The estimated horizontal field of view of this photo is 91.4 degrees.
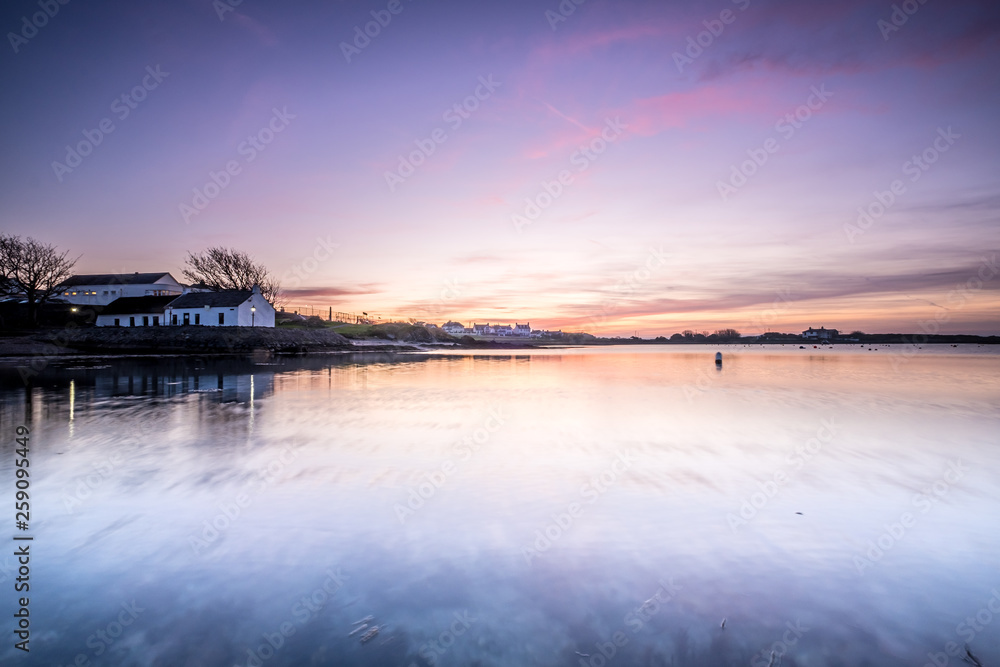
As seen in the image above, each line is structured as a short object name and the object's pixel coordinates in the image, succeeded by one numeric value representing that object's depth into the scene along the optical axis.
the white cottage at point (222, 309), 64.62
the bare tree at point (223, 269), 84.88
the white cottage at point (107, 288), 84.38
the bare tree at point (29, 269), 64.77
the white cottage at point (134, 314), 70.62
